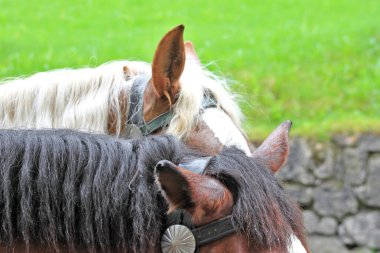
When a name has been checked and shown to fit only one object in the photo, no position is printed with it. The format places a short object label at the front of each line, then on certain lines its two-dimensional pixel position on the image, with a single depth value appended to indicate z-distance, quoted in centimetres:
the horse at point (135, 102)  622
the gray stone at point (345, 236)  1575
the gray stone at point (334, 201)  1573
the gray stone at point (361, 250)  1548
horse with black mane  380
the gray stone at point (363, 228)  1551
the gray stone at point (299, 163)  1570
